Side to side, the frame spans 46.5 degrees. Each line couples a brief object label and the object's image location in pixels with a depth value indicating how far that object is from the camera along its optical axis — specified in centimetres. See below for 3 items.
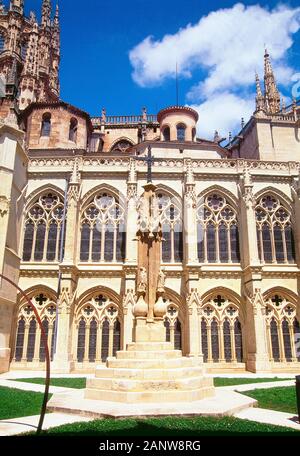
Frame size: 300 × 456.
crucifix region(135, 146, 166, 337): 1092
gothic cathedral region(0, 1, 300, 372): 2059
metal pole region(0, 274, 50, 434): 547
